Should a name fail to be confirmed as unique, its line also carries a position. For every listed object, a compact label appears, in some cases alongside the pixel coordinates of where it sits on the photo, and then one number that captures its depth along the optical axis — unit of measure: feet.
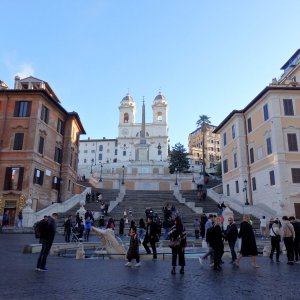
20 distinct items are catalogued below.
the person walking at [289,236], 35.83
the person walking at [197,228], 68.52
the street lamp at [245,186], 113.70
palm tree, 256.36
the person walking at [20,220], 88.63
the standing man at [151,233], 38.40
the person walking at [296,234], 37.81
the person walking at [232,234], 37.11
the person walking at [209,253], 32.71
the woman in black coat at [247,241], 32.50
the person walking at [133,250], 33.73
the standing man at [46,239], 29.89
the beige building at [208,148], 391.77
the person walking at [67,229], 61.82
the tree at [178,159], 232.94
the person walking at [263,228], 77.66
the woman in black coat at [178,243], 28.89
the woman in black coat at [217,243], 31.63
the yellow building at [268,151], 97.91
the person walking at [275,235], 38.48
